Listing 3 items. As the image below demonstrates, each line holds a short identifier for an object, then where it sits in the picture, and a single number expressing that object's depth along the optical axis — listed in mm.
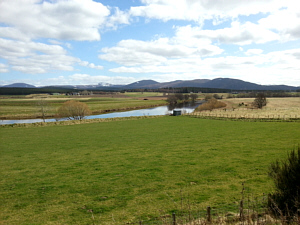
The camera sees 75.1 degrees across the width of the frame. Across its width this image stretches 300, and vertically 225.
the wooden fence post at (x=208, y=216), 6691
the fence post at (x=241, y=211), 6751
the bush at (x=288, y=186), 6645
